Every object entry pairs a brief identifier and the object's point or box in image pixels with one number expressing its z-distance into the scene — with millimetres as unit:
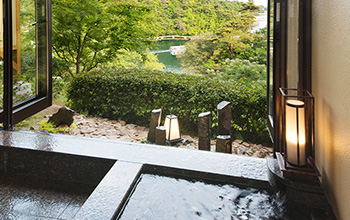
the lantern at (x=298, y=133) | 1300
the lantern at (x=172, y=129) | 3414
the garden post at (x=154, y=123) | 3344
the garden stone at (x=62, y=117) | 4074
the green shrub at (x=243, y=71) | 5059
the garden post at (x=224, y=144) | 2748
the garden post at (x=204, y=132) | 2883
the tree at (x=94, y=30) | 4855
